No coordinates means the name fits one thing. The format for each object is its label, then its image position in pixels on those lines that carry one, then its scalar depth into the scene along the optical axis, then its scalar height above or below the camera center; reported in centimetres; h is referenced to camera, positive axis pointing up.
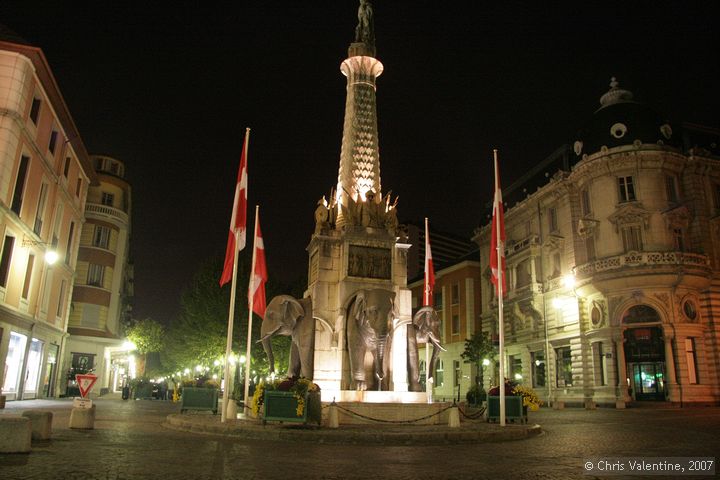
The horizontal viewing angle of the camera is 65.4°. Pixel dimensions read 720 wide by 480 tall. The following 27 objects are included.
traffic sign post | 1427 -20
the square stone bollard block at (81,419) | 1430 -112
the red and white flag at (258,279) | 2045 +358
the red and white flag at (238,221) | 1712 +466
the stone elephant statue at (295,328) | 1795 +162
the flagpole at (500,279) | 1591 +341
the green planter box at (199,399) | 2019 -77
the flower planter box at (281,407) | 1456 -72
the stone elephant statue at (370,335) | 1714 +139
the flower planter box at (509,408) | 1769 -72
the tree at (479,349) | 5034 +309
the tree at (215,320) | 4234 +433
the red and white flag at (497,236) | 1791 +470
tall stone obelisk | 1791 +453
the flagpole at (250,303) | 1827 +259
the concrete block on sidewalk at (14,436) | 935 -104
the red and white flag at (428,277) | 2345 +440
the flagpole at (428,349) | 1900 +122
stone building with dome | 3747 +855
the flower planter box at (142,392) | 4636 -133
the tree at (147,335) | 6906 +518
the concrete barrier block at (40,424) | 1112 -99
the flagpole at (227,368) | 1518 +26
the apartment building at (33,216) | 2598 +841
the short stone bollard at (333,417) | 1450 -92
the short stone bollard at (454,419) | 1524 -93
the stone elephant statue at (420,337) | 1817 +145
